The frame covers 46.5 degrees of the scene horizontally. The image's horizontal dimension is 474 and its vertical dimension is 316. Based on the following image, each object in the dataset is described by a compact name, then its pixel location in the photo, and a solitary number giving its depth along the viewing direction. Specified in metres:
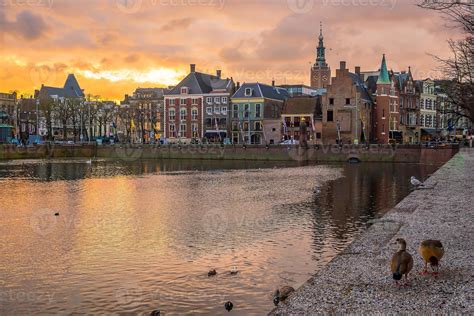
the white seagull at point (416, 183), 36.22
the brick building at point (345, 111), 97.56
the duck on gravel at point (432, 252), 12.39
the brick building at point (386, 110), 102.44
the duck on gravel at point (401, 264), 12.00
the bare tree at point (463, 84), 20.47
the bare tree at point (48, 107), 114.24
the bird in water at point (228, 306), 13.95
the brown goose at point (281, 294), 14.15
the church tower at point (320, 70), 185.62
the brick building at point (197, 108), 112.00
